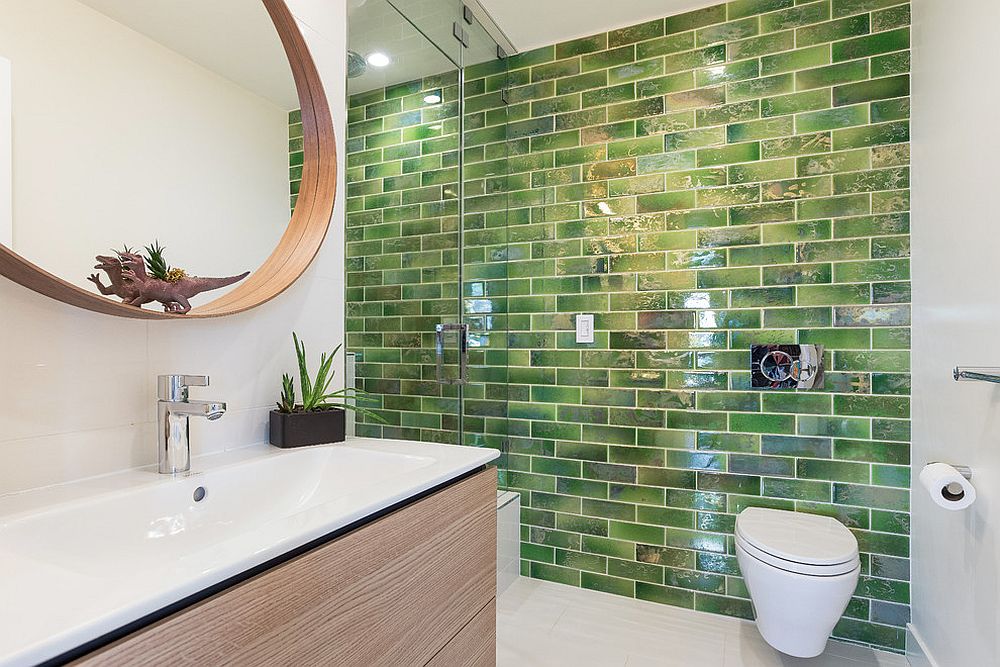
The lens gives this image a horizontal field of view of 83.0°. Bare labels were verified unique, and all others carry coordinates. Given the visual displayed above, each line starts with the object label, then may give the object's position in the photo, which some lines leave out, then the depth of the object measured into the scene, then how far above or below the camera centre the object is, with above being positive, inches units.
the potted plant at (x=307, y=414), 54.9 -8.5
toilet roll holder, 62.4 -16.2
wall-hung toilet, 68.6 -31.4
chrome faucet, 43.4 -7.1
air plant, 45.0 +5.1
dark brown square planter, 54.7 -9.8
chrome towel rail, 49.0 -4.5
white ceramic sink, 22.5 -11.6
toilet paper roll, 59.2 -17.3
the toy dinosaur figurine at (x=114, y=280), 41.3 +3.7
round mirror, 37.7 +14.4
